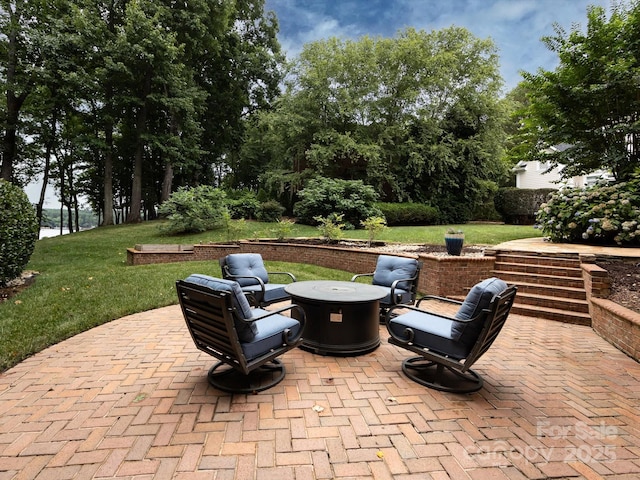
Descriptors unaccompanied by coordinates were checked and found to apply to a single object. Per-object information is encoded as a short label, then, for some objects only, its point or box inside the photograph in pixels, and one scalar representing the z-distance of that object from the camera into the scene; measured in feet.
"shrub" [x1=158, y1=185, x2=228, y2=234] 40.27
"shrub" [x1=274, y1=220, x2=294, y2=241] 32.04
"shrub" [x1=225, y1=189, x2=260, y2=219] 46.62
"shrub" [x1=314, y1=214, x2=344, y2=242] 29.19
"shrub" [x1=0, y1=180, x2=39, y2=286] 17.93
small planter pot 20.70
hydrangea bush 21.83
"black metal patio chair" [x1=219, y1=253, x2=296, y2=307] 15.26
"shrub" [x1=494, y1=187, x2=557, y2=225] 59.89
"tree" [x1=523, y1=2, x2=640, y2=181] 25.90
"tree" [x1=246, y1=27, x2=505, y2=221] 51.85
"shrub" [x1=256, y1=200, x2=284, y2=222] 47.26
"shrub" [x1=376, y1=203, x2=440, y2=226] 47.83
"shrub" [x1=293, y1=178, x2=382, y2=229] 43.45
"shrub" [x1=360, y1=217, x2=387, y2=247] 27.68
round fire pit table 11.41
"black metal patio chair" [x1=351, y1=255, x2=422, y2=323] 14.58
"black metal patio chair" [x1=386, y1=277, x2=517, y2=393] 8.64
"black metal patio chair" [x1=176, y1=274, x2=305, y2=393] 8.11
